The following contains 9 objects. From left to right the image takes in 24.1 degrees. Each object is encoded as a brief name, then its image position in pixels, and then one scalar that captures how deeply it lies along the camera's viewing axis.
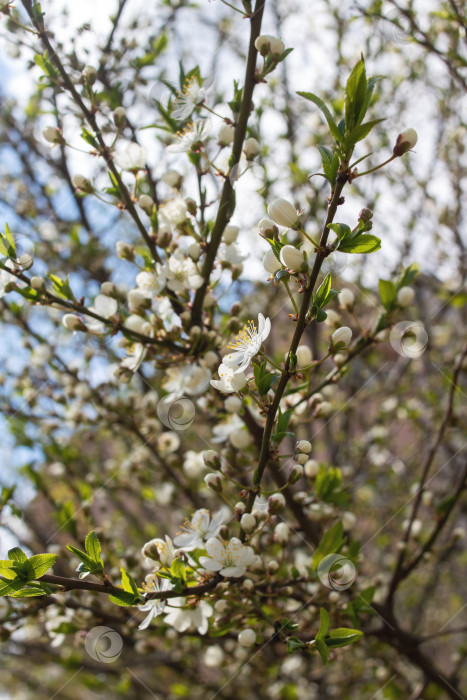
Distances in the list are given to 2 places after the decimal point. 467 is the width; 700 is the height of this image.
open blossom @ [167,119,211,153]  0.36
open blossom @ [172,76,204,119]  0.37
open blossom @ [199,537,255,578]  0.32
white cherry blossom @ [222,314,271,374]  0.30
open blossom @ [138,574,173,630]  0.32
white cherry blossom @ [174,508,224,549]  0.34
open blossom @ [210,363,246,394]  0.31
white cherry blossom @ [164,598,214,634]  0.34
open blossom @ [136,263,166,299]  0.36
